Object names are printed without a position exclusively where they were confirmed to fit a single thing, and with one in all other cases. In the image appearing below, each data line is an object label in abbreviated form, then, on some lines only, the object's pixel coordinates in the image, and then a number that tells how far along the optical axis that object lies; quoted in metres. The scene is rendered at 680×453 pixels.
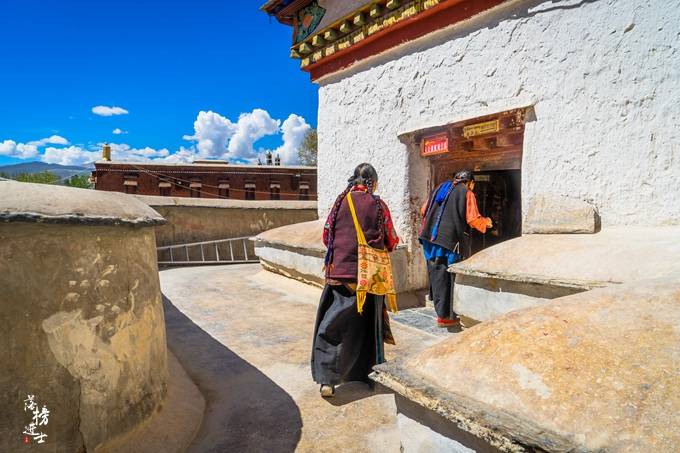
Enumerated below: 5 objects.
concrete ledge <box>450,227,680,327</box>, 2.55
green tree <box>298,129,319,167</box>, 33.34
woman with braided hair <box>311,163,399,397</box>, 2.83
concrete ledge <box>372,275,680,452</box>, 1.20
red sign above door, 4.73
